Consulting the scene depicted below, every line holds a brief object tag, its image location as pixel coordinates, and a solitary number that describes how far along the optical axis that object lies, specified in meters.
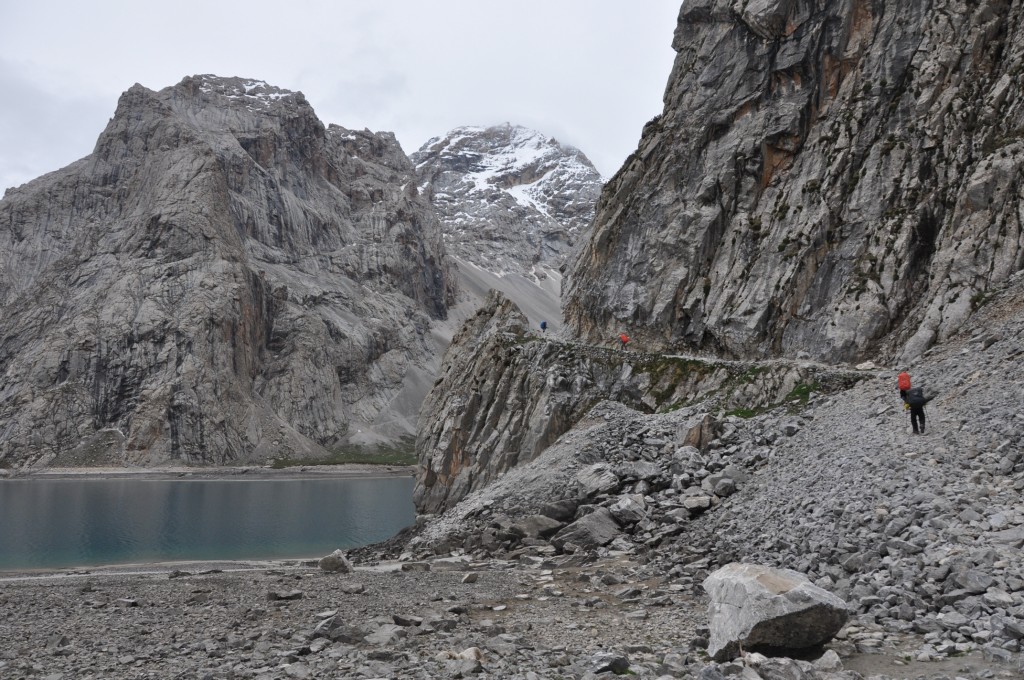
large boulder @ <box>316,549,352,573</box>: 29.28
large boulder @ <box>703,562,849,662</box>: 12.63
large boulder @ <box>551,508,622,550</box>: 26.44
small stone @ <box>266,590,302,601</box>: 21.48
